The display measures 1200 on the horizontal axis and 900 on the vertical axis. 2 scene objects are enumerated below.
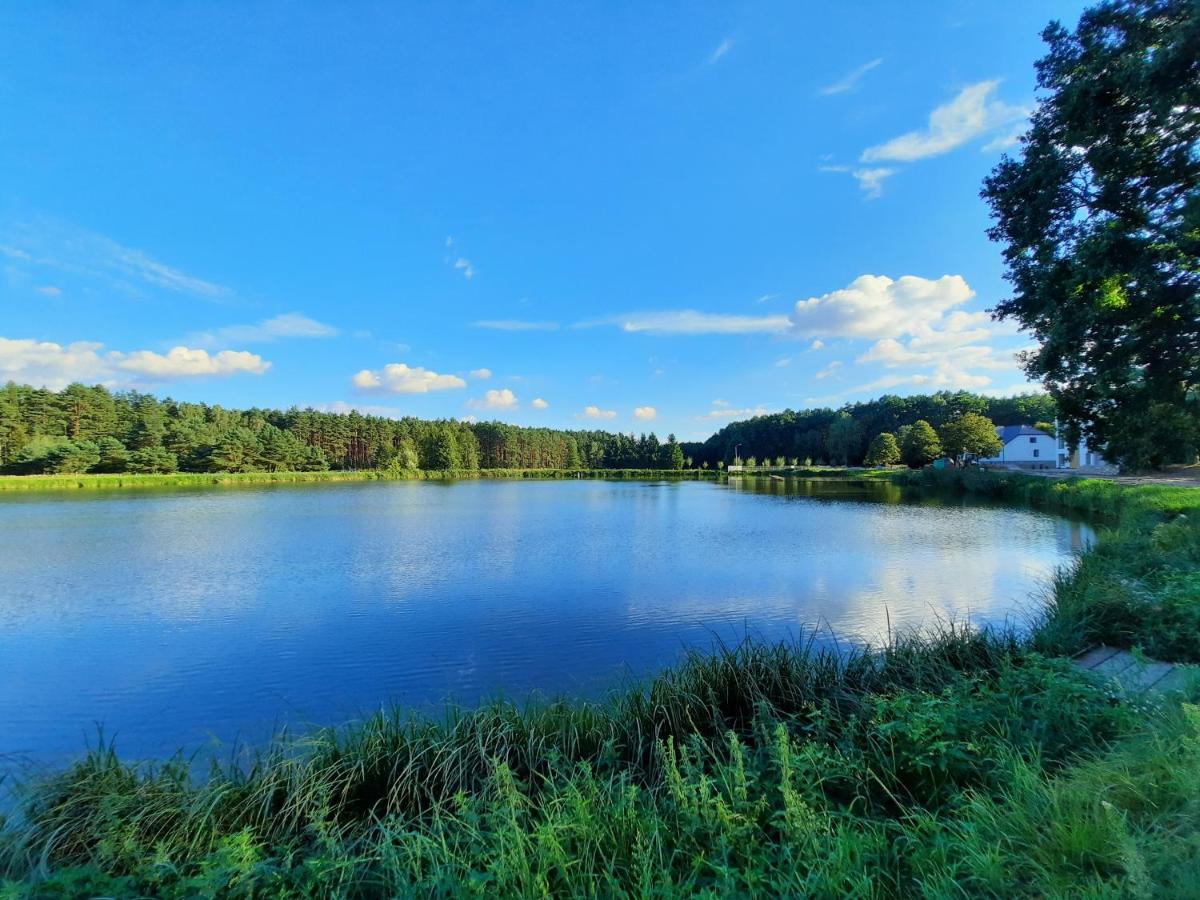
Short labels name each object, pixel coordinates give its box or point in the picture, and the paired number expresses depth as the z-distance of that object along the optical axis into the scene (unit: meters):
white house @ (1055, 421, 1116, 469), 45.00
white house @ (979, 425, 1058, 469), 59.03
